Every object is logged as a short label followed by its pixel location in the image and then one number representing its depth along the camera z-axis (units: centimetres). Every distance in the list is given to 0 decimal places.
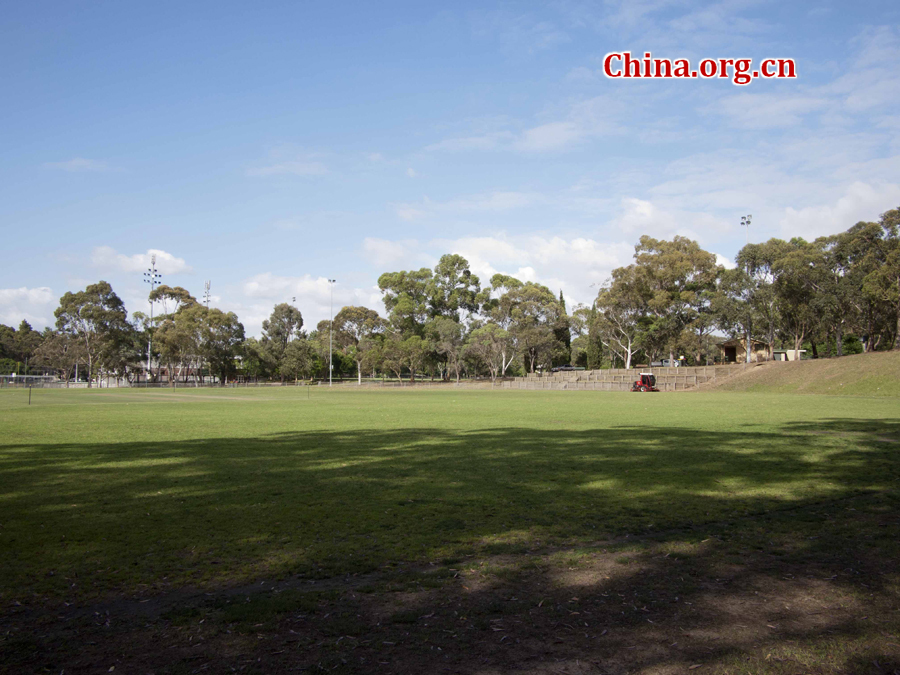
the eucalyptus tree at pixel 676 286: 7212
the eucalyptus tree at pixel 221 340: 9306
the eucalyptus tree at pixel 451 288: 10462
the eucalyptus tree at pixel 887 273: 4778
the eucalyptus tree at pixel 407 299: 10169
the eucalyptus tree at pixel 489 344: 9088
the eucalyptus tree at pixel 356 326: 11256
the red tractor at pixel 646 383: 5944
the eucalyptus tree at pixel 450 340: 9423
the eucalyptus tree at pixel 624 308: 7431
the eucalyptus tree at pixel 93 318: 8756
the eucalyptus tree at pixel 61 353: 8950
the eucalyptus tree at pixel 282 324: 12700
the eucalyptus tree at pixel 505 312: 9194
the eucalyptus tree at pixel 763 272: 5888
